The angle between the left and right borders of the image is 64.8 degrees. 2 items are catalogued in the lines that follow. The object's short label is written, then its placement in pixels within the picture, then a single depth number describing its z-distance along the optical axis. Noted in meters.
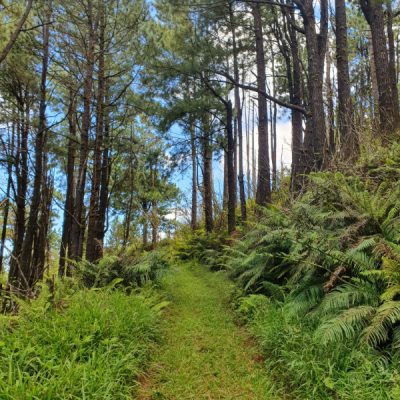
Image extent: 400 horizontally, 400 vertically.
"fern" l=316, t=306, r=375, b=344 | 2.59
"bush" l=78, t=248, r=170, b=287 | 5.59
